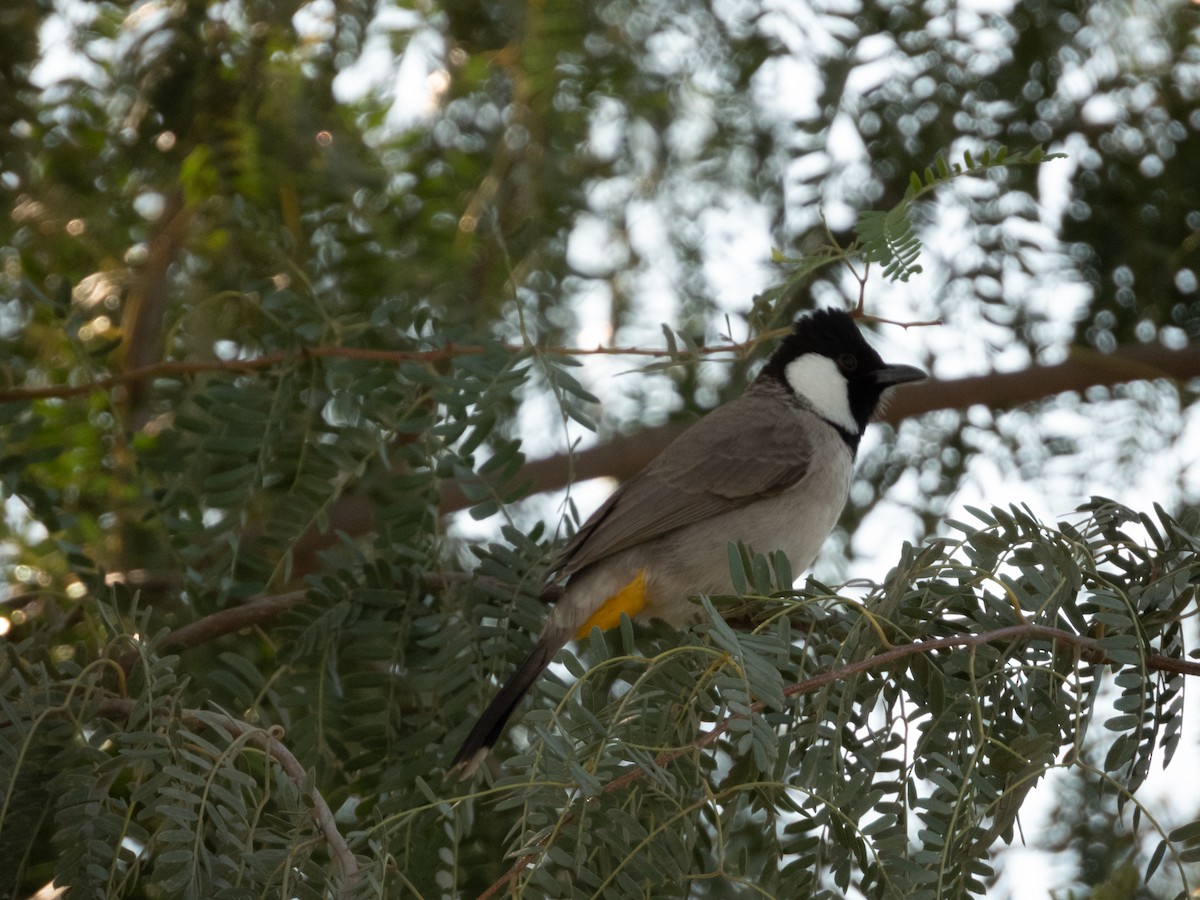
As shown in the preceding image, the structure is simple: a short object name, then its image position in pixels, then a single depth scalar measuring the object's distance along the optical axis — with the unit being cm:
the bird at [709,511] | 578
